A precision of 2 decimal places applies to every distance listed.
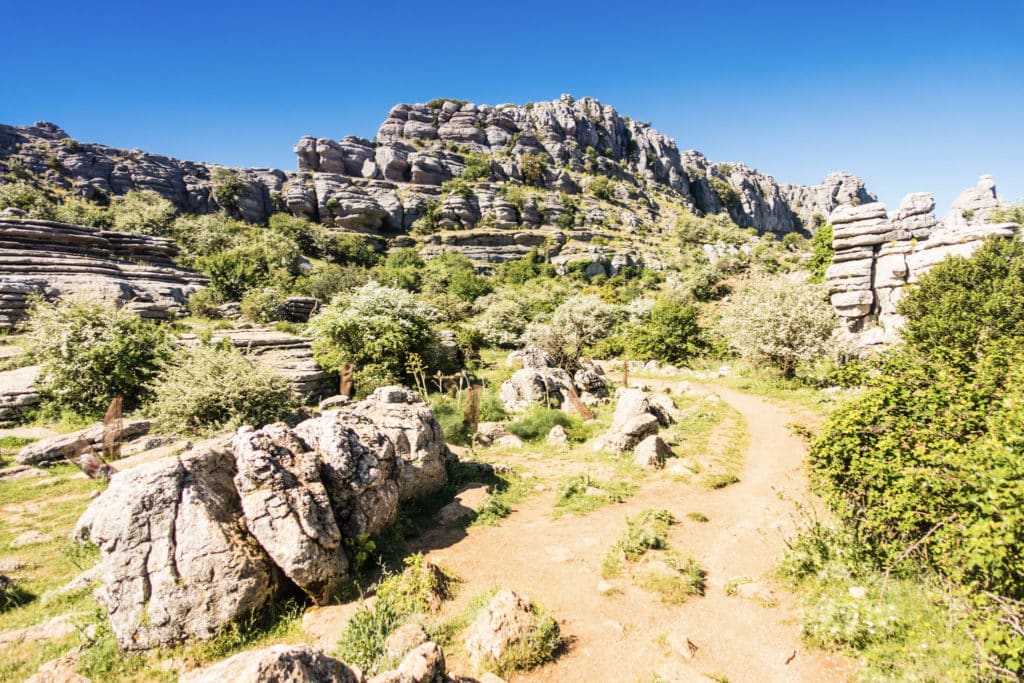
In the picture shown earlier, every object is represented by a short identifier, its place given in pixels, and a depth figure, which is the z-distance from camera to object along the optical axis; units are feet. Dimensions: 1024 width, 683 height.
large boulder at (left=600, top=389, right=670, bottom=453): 39.60
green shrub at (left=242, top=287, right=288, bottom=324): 88.69
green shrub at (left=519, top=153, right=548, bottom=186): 292.40
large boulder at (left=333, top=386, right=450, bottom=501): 29.68
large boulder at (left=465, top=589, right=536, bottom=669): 15.74
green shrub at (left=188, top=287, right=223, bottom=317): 88.53
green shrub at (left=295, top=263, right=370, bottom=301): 124.77
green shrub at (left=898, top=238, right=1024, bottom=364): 53.16
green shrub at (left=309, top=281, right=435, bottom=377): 61.26
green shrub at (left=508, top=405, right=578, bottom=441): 45.88
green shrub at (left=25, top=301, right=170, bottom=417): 45.96
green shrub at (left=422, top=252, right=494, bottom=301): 142.61
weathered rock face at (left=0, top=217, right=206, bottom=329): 75.10
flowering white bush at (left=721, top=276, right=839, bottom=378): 63.52
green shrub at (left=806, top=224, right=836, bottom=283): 122.04
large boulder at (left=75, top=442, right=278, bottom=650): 15.84
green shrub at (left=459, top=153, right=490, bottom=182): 274.11
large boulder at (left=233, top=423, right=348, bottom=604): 18.17
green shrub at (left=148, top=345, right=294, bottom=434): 38.73
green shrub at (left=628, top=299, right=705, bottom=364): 91.04
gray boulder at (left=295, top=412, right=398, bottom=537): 22.44
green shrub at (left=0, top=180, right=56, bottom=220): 134.41
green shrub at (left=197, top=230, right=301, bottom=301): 107.14
